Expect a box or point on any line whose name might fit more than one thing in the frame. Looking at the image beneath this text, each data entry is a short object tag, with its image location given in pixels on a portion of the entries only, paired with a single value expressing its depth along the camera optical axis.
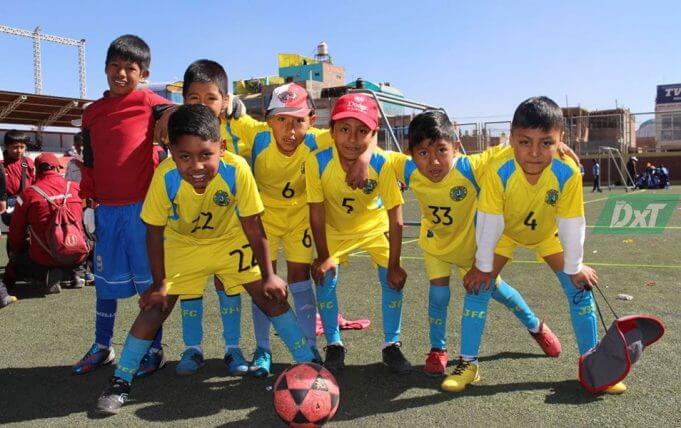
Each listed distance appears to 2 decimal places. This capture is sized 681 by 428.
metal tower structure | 49.41
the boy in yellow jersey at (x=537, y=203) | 3.26
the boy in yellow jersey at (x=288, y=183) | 3.87
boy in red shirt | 3.71
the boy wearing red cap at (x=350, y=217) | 3.68
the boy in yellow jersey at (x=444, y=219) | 3.51
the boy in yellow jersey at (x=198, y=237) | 3.20
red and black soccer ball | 2.79
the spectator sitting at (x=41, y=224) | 6.34
